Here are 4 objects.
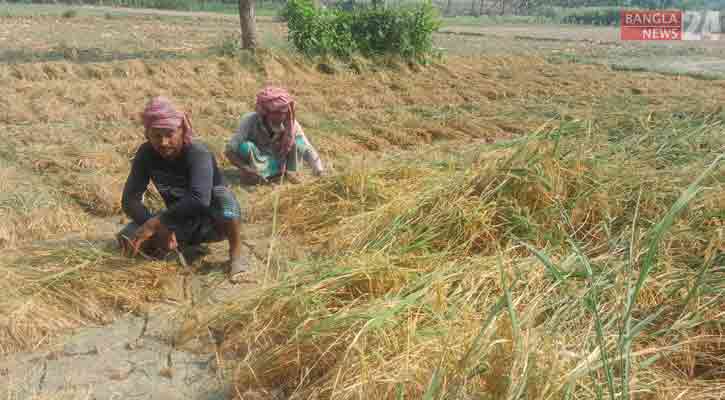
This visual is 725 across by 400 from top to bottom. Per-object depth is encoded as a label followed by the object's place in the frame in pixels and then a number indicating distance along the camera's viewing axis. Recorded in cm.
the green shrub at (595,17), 4356
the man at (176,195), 240
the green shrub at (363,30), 878
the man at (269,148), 386
